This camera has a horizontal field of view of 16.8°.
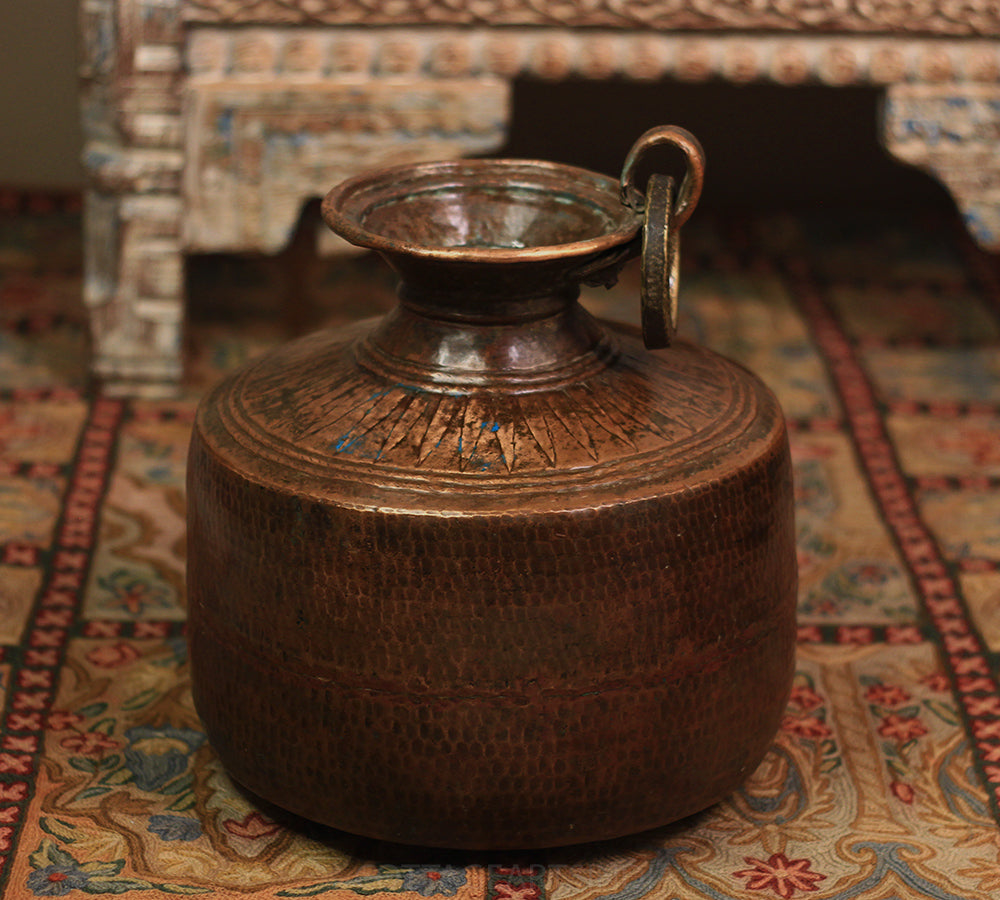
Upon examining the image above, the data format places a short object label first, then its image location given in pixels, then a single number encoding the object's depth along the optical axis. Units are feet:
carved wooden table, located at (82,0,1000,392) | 7.06
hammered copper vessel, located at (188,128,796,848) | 5.38
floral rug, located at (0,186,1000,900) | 5.67
